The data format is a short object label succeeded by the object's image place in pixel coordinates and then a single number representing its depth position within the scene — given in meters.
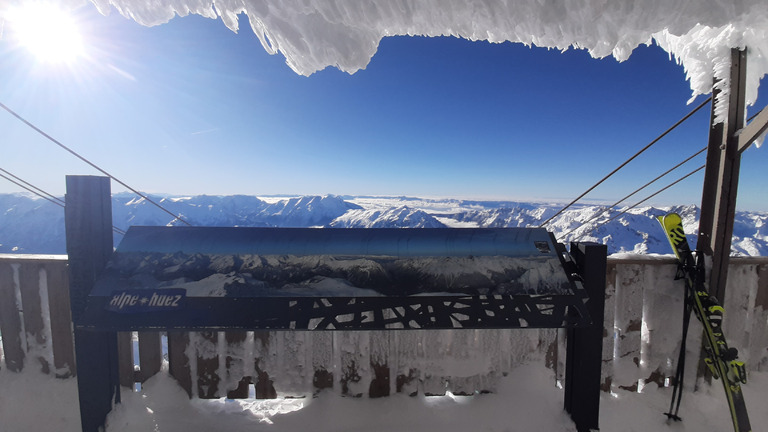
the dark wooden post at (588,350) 1.79
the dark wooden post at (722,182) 2.37
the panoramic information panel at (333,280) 1.60
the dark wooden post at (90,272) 1.83
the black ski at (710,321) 2.07
